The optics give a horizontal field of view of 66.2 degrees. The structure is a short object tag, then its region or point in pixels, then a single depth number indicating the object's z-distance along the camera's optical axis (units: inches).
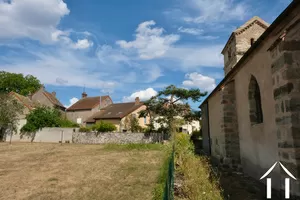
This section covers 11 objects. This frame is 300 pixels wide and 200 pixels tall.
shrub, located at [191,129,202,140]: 1211.7
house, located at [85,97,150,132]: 1535.4
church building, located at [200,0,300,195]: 200.8
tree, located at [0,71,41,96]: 2013.2
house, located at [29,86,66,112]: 1804.9
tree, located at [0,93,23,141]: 1211.2
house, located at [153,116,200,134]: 1287.6
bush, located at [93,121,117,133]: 1247.5
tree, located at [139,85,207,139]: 1245.1
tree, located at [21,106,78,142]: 1294.3
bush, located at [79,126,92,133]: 1278.1
